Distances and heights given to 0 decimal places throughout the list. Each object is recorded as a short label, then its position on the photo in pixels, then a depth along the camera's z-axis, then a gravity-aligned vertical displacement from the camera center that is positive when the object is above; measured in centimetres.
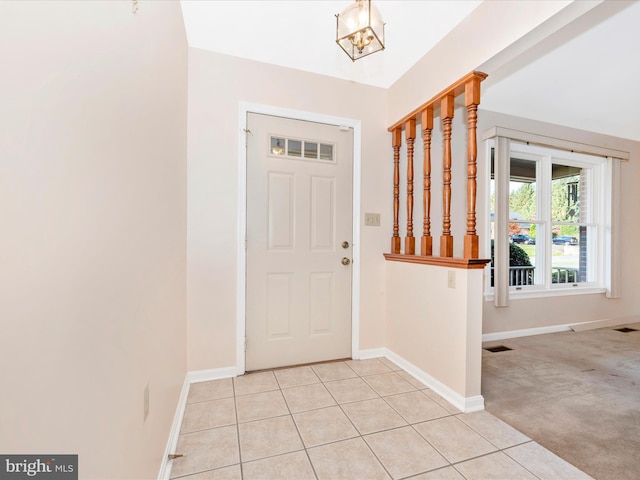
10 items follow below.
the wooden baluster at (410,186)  269 +51
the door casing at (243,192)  245 +40
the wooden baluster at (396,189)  289 +50
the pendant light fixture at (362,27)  142 +107
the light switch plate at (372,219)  284 +21
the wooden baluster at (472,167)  198 +50
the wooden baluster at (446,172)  222 +53
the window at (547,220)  333 +27
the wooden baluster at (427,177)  244 +54
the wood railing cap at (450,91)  198 +110
